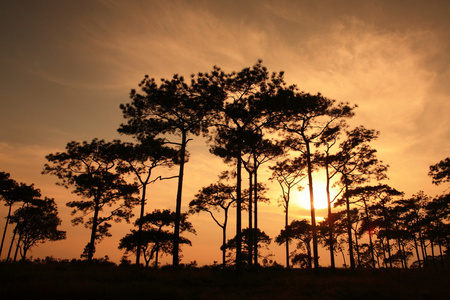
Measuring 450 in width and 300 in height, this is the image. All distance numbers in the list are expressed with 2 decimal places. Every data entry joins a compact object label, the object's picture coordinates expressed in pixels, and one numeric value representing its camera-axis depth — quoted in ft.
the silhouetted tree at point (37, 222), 149.38
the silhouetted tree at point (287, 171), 108.78
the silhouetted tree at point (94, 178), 104.06
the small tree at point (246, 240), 143.43
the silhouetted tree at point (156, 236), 132.57
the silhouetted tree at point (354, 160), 99.50
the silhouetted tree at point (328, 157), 92.73
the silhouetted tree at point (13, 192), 124.97
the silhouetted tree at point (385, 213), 130.31
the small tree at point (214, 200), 117.91
